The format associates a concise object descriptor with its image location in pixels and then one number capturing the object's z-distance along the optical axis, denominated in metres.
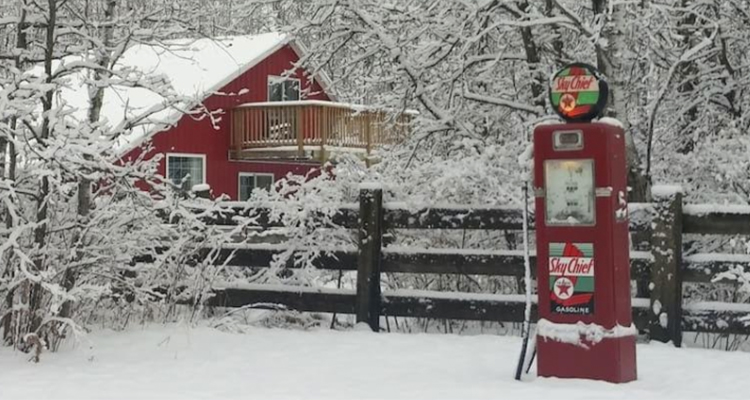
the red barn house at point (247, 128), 24.33
